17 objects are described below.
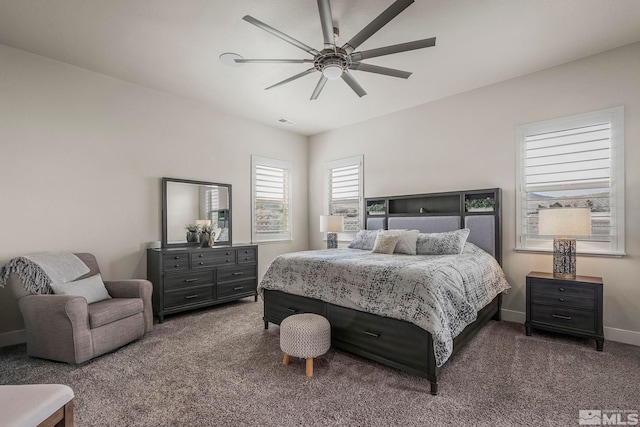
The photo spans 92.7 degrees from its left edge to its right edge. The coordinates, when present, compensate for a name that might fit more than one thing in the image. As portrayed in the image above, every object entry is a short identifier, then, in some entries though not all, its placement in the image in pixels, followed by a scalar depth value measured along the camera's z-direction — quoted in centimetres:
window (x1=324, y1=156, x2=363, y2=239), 558
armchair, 263
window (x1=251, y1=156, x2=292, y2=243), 551
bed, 228
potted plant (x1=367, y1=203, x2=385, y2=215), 507
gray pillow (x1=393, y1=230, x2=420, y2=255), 381
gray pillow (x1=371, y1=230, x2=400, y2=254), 388
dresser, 391
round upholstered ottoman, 248
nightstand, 294
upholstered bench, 121
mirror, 436
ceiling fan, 209
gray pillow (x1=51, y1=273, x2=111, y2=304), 289
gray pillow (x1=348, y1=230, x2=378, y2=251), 437
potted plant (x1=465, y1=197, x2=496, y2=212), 398
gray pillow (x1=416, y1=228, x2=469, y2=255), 364
